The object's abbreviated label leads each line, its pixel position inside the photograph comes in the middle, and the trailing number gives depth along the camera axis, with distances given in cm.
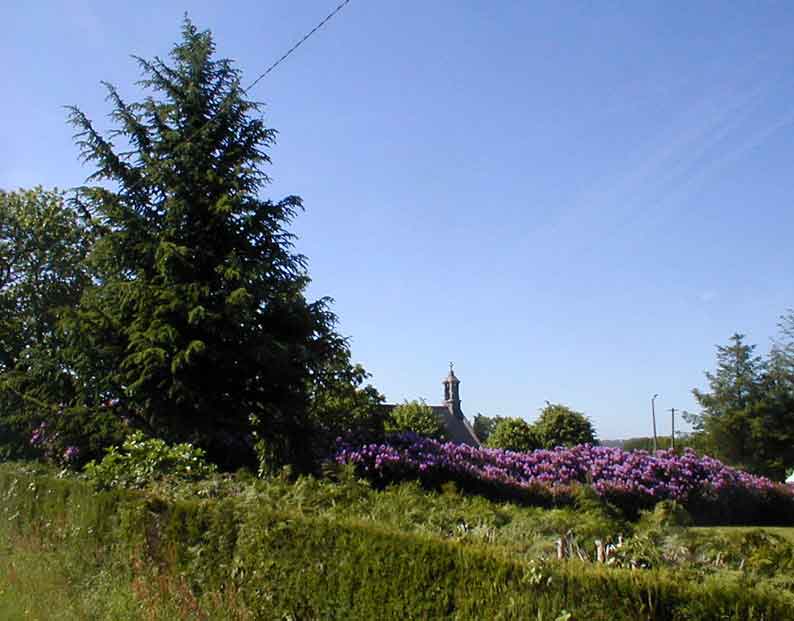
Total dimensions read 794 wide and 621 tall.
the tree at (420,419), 2520
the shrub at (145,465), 806
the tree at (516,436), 2873
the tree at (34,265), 2133
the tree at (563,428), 2823
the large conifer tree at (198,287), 1312
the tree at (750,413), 3066
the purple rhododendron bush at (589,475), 1382
